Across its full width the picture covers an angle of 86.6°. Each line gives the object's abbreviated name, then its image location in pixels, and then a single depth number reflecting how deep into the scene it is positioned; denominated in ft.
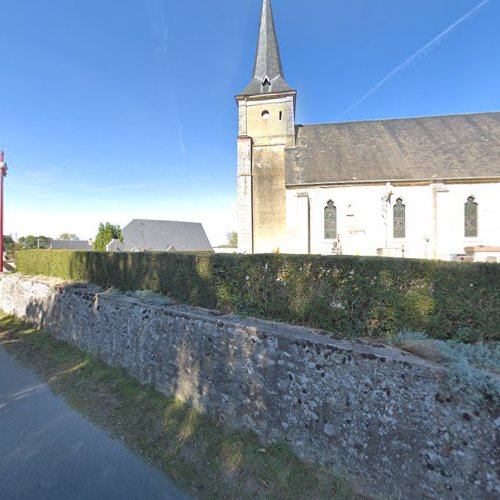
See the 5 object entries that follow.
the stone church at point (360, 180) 48.52
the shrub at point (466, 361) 7.70
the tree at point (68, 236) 312.81
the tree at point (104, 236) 92.43
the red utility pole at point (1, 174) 42.42
